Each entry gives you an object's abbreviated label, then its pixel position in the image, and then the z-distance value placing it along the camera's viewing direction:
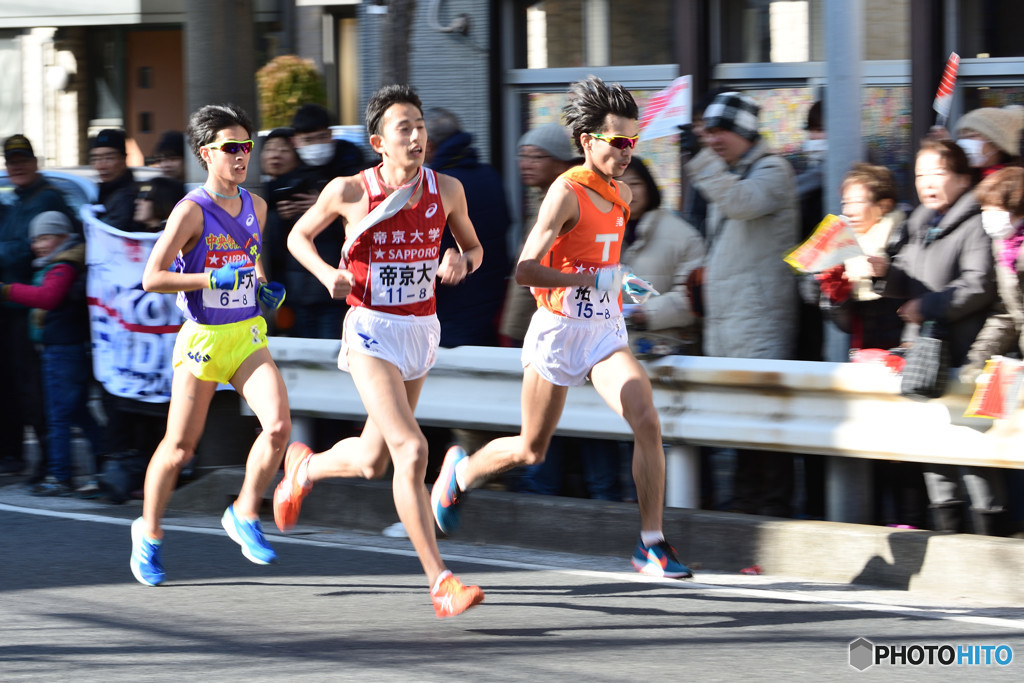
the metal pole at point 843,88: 14.68
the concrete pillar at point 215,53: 18.09
